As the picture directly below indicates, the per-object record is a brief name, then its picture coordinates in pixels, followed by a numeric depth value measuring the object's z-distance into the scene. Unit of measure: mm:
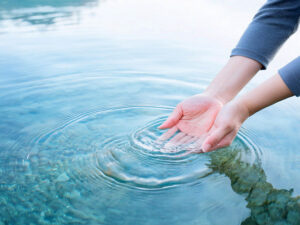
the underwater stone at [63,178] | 640
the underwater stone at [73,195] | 595
